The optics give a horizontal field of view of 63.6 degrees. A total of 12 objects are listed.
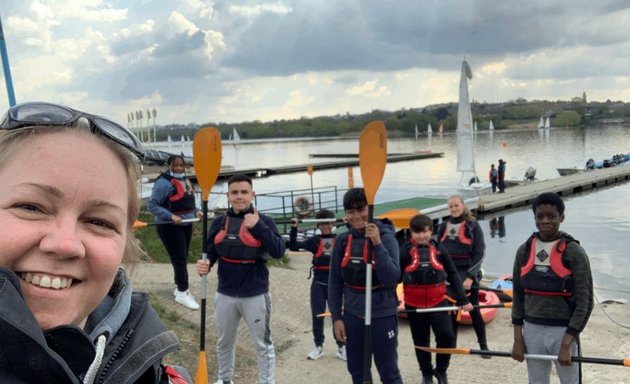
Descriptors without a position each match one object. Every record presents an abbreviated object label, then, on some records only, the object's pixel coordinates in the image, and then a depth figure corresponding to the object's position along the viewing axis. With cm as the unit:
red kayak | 717
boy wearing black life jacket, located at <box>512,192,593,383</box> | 395
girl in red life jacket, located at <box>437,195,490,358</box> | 620
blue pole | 466
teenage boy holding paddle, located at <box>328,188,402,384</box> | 435
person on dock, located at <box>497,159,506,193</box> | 2772
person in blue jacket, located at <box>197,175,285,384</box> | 488
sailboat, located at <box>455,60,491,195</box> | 2886
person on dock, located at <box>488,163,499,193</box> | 2916
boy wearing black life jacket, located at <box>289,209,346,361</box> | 621
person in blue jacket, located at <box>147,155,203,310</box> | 669
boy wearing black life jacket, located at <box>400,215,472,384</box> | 527
